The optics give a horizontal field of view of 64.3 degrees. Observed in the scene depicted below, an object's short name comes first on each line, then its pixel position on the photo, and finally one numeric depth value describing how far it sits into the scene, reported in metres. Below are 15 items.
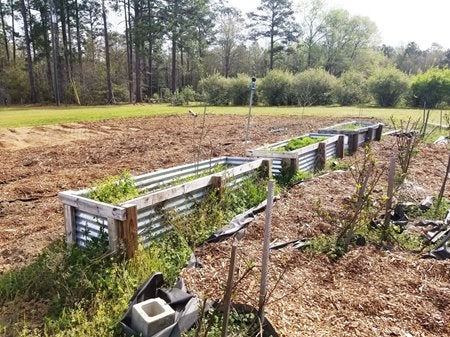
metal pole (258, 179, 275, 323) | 2.54
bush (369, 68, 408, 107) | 27.98
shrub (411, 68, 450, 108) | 26.02
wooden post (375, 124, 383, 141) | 11.52
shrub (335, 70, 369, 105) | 30.86
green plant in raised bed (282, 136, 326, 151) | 7.39
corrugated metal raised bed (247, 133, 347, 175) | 6.68
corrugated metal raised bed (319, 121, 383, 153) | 9.64
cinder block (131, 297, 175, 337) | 2.37
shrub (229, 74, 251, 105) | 29.92
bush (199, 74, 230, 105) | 30.42
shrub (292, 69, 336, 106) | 29.94
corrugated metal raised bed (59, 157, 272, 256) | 3.38
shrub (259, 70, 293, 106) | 30.27
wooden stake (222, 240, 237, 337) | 1.83
